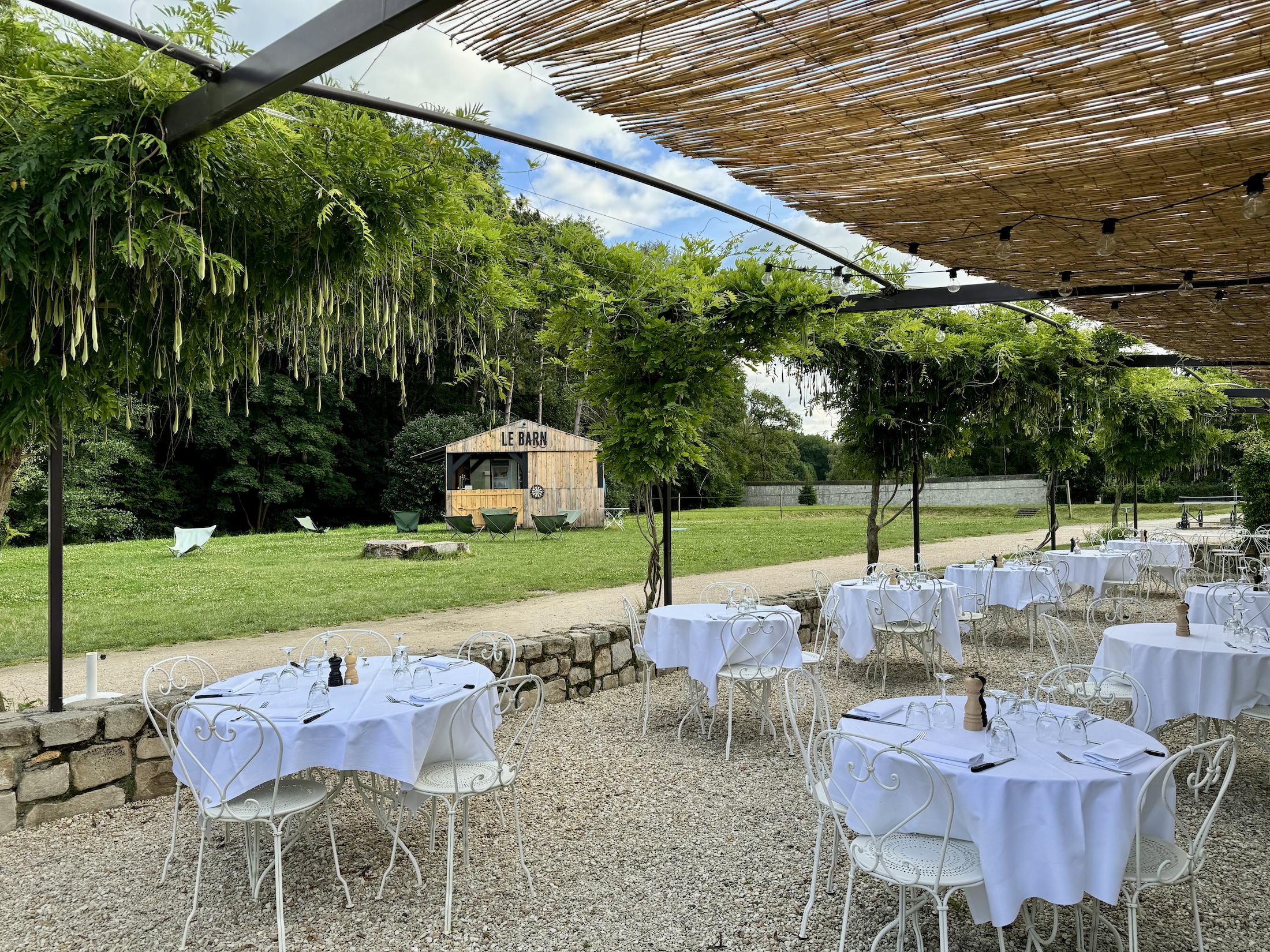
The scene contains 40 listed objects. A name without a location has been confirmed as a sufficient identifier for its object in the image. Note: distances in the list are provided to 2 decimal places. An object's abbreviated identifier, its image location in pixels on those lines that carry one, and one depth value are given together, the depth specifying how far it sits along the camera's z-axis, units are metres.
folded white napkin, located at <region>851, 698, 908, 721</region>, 3.17
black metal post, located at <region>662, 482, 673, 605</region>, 6.79
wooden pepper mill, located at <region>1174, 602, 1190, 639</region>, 4.52
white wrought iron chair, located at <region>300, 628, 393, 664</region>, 6.82
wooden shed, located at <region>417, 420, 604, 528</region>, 22.17
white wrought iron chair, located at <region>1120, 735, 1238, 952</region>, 2.46
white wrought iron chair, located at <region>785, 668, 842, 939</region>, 3.04
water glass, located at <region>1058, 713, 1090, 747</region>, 2.85
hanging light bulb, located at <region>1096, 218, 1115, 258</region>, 3.60
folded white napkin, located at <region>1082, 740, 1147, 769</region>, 2.58
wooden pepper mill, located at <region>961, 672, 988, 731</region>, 2.98
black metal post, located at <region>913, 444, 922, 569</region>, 9.61
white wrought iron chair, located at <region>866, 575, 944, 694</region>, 6.39
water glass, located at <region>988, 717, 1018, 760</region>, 2.72
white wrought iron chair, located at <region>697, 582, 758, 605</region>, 9.19
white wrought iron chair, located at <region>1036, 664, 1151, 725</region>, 3.75
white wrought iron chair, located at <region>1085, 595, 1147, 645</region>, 7.69
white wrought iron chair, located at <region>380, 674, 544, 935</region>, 3.24
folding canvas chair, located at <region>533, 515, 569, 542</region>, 18.45
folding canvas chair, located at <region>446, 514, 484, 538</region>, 18.47
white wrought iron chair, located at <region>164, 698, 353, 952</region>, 3.04
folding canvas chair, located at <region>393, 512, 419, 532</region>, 17.52
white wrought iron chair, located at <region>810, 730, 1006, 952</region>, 2.49
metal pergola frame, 1.92
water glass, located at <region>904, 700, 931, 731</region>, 3.04
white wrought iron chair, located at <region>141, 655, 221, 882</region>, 3.52
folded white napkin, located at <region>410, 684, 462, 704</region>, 3.40
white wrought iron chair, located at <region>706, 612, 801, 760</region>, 5.14
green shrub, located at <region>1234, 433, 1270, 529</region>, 12.43
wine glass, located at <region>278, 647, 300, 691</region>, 3.66
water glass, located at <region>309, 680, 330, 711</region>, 3.35
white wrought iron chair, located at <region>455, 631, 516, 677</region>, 4.95
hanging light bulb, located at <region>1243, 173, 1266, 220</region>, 2.97
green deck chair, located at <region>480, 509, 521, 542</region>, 18.08
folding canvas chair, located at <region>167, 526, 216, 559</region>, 14.28
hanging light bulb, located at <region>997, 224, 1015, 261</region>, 3.79
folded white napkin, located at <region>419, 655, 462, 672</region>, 3.99
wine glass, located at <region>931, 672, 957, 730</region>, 3.07
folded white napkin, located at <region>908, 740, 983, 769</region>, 2.64
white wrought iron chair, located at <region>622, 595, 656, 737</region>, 5.46
